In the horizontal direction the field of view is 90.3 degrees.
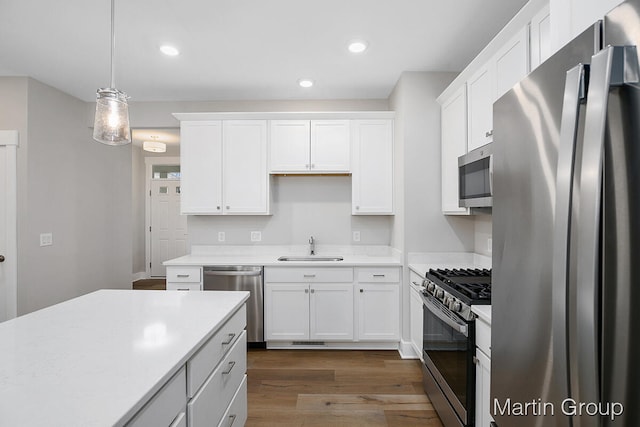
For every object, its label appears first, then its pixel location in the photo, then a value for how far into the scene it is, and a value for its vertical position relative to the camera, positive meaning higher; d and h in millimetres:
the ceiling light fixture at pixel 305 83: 3267 +1374
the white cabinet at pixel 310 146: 3463 +749
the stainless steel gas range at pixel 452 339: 1633 -733
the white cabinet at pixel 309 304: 3193 -904
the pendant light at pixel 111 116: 1584 +492
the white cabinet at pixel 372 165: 3443 +540
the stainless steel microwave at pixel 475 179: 2025 +257
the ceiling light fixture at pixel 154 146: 4843 +1038
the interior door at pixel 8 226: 3137 -129
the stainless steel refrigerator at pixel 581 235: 547 -38
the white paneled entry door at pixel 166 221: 6527 -149
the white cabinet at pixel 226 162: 3492 +572
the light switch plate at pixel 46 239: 3395 -279
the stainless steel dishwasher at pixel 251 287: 3197 -732
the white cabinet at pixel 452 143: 2547 +617
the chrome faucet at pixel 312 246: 3701 -370
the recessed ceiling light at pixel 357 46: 2559 +1381
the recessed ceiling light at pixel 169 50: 2633 +1378
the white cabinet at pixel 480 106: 2111 +776
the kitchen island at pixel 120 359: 772 -461
